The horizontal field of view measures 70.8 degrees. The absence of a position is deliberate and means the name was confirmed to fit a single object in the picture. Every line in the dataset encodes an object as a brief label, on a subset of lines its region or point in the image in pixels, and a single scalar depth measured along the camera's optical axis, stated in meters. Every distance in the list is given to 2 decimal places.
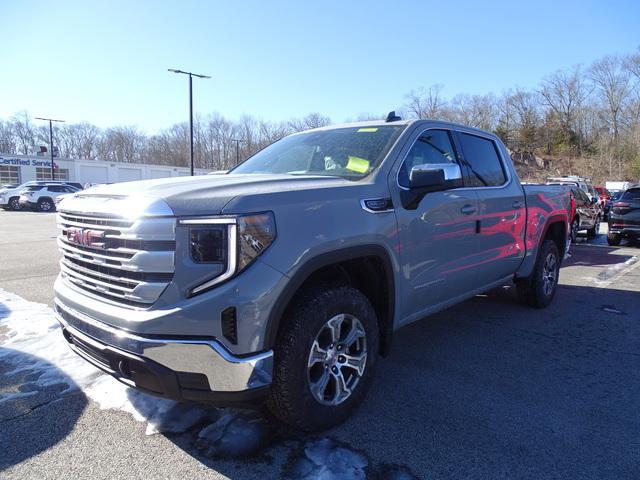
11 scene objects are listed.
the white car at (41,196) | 26.75
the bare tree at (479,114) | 63.12
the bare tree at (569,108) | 61.19
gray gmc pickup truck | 2.16
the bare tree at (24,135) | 90.19
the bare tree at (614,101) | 55.88
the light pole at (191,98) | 22.80
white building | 50.62
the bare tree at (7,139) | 88.00
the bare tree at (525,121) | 63.75
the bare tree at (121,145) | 96.81
